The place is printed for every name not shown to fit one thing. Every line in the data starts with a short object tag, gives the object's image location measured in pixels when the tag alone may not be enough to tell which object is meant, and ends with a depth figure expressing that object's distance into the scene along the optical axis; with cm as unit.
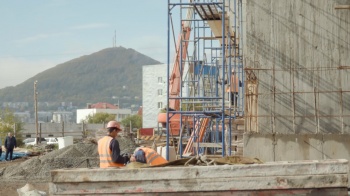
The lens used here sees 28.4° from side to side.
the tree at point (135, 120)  15425
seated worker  991
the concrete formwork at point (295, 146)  1418
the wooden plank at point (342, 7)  1489
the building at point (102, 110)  19682
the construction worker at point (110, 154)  986
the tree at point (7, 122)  7062
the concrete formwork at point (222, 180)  835
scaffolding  1814
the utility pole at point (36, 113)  5298
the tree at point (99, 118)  15362
